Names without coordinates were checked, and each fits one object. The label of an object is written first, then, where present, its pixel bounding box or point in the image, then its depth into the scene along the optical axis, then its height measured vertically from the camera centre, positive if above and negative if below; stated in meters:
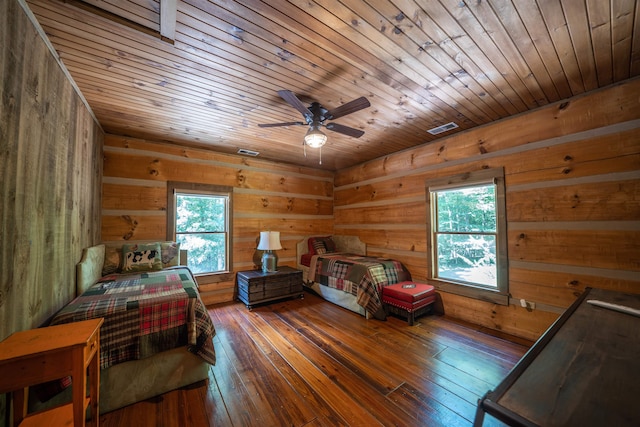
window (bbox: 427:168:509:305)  2.91 -0.24
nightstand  3.70 -1.08
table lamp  4.10 -0.48
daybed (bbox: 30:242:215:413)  1.71 -0.89
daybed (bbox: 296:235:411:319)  3.30 -0.86
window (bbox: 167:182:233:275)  3.77 -0.08
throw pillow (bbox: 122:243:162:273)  3.04 -0.50
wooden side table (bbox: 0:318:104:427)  1.06 -0.67
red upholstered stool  3.06 -1.07
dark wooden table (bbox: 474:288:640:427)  0.65 -0.54
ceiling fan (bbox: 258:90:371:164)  2.15 +0.97
